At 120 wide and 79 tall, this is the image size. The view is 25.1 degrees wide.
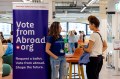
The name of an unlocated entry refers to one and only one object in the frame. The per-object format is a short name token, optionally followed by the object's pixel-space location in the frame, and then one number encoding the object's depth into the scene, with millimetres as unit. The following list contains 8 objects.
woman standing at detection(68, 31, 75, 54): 15219
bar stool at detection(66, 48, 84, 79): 6702
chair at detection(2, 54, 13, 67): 5488
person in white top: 4559
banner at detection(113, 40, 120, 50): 10492
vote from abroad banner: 5023
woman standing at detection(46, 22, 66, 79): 4957
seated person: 5524
